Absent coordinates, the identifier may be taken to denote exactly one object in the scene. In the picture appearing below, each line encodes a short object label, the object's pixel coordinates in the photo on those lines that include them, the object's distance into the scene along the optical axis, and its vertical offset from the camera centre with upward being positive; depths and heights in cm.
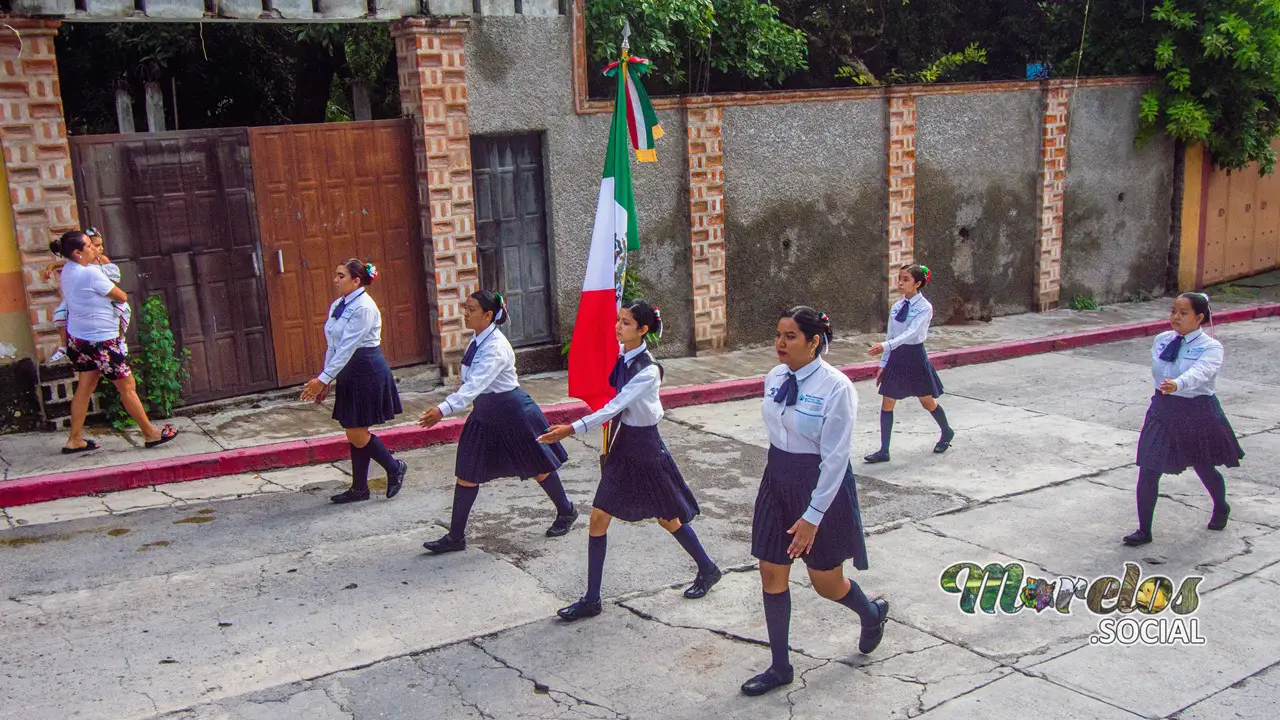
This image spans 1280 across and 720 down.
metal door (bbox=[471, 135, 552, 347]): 1173 -67
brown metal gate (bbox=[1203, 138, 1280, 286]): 1781 -147
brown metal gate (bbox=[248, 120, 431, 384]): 1063 -50
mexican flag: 715 -56
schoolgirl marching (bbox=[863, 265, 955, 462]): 909 -165
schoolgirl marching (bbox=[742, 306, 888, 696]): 522 -144
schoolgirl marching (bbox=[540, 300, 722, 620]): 623 -157
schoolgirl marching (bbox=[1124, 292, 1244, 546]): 717 -169
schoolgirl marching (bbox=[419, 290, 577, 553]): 705 -153
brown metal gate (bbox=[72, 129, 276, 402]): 988 -49
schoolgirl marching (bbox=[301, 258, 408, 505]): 796 -129
